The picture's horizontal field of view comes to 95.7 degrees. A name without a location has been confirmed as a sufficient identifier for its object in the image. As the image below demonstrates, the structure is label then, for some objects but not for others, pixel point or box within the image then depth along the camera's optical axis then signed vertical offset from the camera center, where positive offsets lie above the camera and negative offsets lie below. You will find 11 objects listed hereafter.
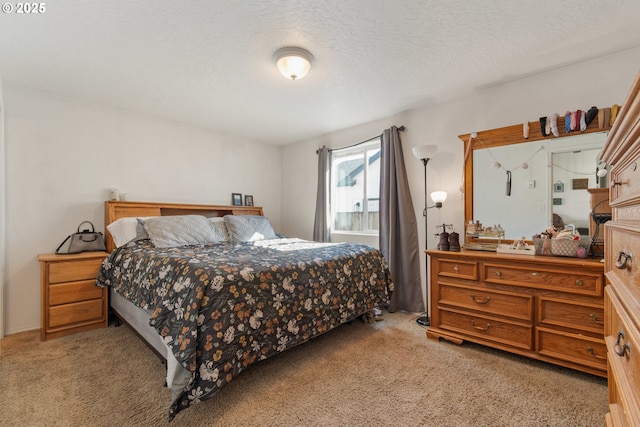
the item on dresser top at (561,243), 1.97 -0.16
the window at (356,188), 3.82 +0.41
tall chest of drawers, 0.68 -0.13
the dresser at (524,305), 1.80 -0.61
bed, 1.56 -0.50
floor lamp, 2.78 +0.24
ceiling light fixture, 2.09 +1.16
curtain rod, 3.35 +1.01
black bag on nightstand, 2.78 -0.26
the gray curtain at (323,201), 4.12 +0.24
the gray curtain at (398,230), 3.20 -0.14
